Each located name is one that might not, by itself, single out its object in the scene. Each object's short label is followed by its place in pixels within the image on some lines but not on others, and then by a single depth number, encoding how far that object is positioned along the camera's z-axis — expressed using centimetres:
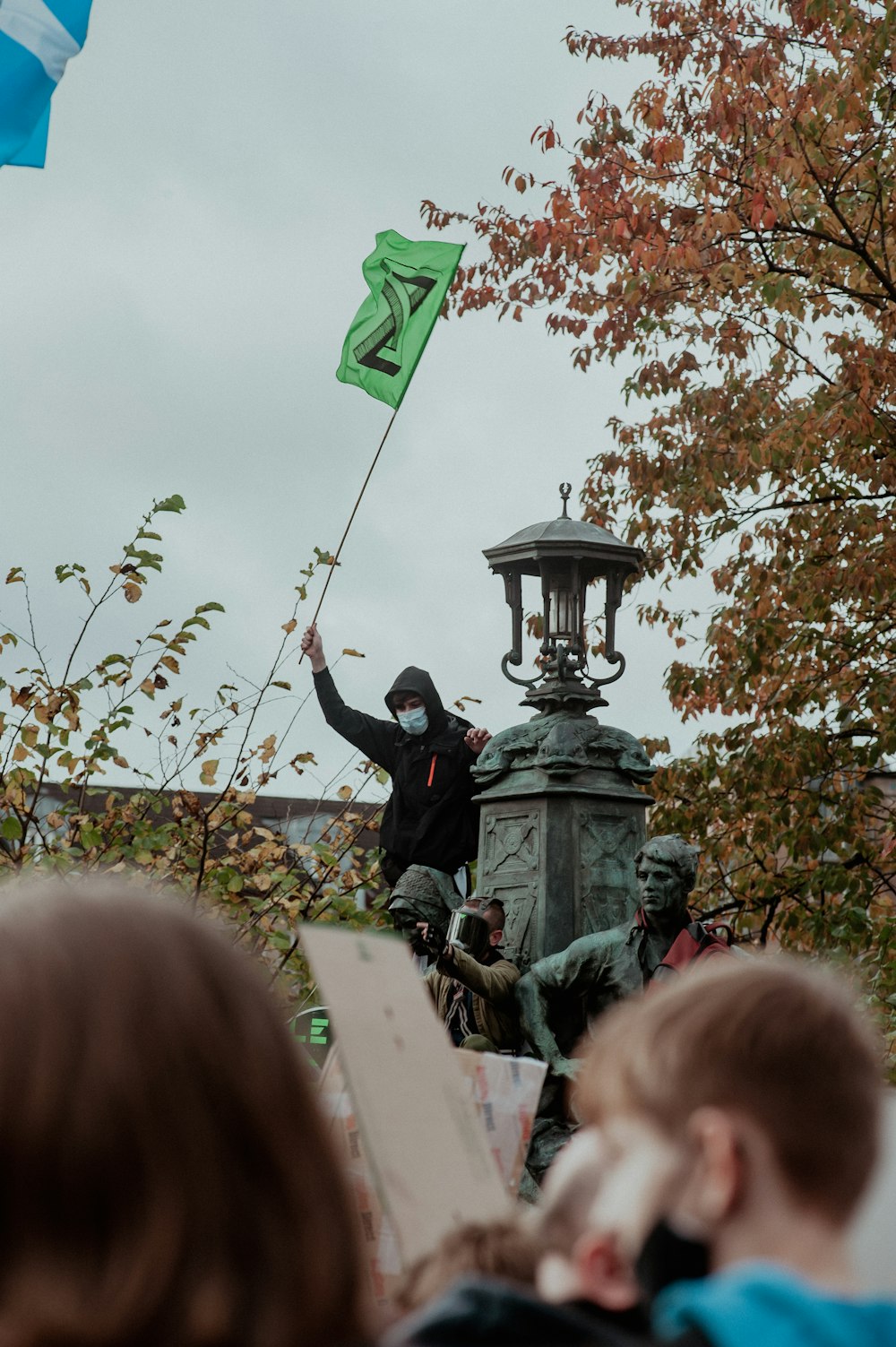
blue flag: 1246
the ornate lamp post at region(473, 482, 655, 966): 1570
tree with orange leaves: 2203
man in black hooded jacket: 1722
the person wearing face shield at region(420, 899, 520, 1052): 1340
